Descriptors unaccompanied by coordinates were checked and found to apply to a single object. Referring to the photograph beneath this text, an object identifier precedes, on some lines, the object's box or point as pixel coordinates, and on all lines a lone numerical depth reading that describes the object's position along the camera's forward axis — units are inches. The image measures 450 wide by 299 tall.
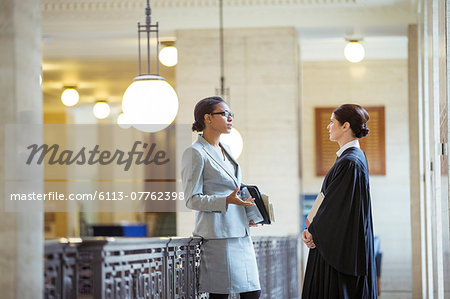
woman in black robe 262.6
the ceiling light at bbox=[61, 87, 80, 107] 902.8
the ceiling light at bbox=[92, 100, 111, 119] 965.4
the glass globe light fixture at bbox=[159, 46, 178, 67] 634.0
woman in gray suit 231.4
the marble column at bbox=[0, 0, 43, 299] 162.2
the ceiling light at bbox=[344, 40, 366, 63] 670.0
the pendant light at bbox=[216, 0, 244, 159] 533.0
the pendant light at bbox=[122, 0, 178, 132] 360.3
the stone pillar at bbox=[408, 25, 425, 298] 627.7
